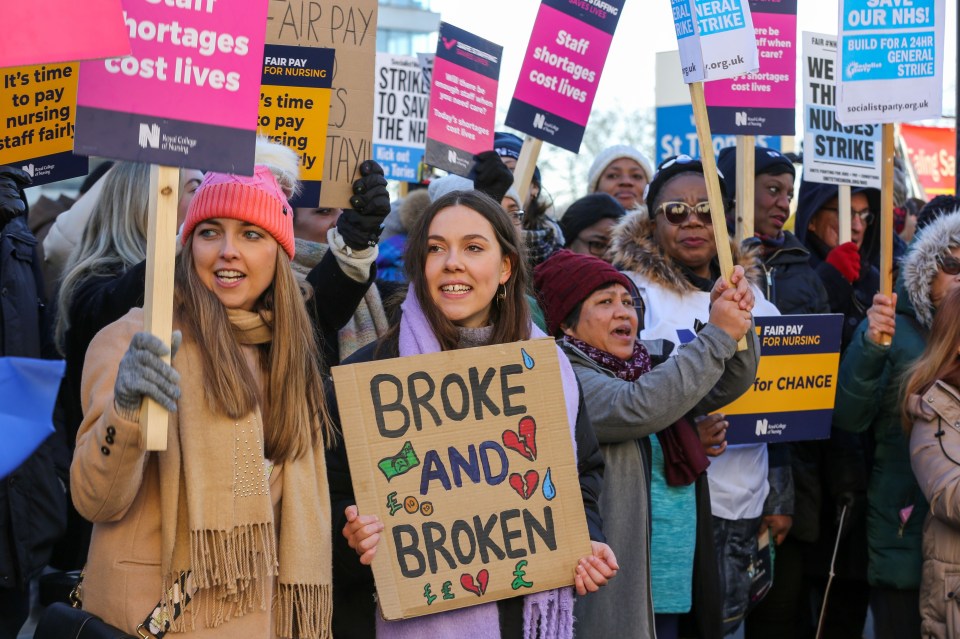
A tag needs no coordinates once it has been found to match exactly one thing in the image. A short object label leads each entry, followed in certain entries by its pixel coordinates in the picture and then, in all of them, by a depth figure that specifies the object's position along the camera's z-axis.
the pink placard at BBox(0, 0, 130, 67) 2.62
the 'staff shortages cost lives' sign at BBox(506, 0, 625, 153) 6.02
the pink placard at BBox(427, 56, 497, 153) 5.70
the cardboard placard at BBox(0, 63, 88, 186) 4.18
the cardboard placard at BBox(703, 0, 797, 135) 5.64
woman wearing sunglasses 4.92
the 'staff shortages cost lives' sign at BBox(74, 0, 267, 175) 2.79
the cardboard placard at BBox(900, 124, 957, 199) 12.65
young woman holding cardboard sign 3.38
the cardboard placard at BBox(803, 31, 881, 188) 6.28
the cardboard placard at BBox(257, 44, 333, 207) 4.33
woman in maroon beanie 4.07
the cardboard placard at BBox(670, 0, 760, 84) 4.46
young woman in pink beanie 2.83
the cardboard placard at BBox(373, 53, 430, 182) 7.91
